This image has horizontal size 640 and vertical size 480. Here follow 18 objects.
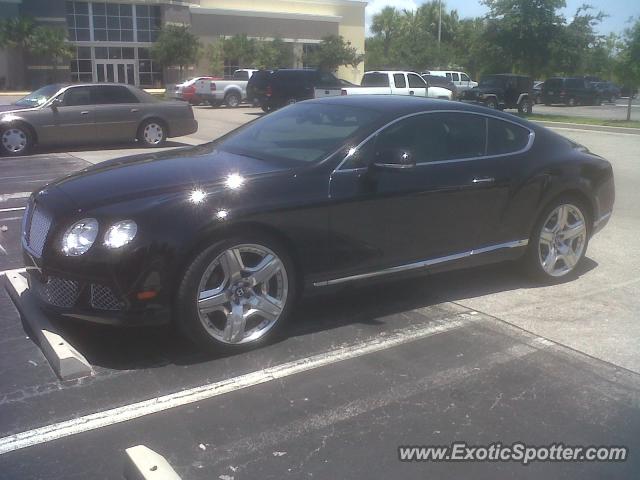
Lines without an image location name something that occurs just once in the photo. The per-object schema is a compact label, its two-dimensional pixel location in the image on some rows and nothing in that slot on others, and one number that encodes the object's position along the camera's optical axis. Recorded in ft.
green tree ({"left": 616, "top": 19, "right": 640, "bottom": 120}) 74.79
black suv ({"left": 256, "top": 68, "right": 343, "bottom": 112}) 83.66
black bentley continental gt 12.67
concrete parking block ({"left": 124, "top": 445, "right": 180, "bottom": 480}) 9.02
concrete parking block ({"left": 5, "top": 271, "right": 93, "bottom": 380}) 12.53
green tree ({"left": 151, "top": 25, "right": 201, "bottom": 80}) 148.05
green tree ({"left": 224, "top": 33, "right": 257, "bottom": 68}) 154.30
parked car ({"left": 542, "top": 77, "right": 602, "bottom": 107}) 132.46
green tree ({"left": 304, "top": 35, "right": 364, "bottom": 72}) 160.04
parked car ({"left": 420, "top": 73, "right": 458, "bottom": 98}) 98.56
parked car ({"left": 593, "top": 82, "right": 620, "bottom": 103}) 139.23
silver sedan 43.96
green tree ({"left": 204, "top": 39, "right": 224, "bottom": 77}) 155.53
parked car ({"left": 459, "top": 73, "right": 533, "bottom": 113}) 94.36
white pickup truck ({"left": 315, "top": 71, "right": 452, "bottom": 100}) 83.10
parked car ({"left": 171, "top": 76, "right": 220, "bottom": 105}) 108.99
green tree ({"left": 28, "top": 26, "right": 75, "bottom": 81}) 141.38
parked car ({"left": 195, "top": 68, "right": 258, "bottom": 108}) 105.60
